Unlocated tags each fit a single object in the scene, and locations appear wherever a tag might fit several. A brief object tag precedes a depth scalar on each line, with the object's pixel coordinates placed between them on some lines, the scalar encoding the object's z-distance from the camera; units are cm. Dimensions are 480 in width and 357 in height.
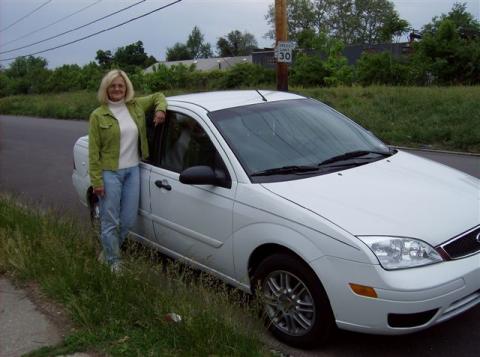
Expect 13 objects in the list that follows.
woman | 475
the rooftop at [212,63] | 7290
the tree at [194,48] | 11094
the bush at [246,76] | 3606
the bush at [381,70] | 2697
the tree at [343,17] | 8012
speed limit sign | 1648
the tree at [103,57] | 7181
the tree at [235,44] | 10388
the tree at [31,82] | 5494
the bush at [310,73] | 3250
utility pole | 1654
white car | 325
